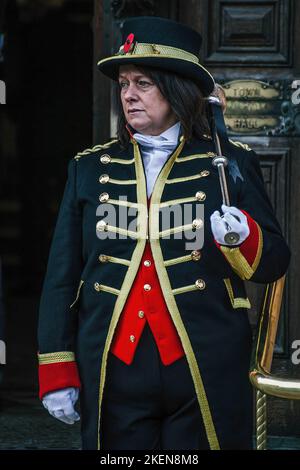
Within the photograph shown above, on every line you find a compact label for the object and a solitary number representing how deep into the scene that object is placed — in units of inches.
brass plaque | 481.1
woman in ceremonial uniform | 300.8
